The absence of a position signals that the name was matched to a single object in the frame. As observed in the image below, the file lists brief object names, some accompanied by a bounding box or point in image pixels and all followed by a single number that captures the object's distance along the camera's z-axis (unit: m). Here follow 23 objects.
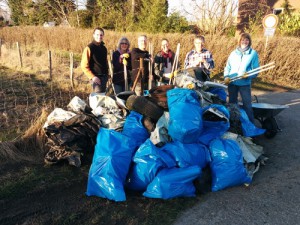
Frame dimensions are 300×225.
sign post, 10.46
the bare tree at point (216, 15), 14.51
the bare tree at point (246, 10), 17.83
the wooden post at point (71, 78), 7.93
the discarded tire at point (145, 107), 3.70
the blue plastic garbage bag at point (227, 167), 3.21
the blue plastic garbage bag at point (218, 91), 4.69
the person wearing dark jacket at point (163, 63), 5.18
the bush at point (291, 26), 14.86
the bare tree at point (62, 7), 24.52
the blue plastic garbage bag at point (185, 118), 3.13
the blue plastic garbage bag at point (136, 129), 3.45
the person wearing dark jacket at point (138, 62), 4.90
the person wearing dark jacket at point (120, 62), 4.96
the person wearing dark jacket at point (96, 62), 4.57
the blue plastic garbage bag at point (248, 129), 4.07
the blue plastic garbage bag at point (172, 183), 2.94
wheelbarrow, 4.73
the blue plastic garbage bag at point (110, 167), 2.93
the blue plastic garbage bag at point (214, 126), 3.51
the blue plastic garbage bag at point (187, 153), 3.12
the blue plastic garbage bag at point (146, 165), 3.03
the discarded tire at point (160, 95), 3.81
